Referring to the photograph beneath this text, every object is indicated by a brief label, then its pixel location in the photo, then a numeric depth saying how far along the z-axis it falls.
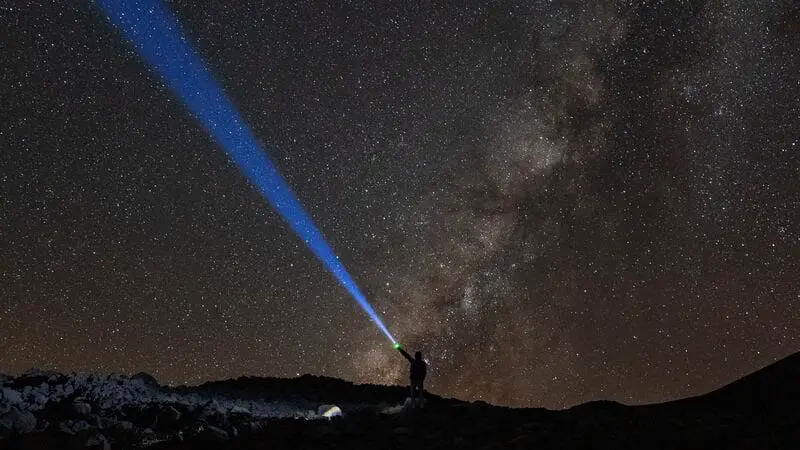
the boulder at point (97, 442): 8.36
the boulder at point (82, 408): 11.73
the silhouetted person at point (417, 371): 13.12
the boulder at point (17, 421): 9.57
